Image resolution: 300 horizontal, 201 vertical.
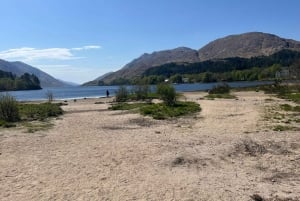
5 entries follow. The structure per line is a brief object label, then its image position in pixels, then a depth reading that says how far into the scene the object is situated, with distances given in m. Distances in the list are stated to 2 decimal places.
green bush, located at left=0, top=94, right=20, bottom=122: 15.54
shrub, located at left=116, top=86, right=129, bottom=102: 30.64
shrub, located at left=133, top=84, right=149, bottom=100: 31.01
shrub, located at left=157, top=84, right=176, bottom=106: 21.99
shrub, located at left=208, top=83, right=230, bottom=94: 37.70
